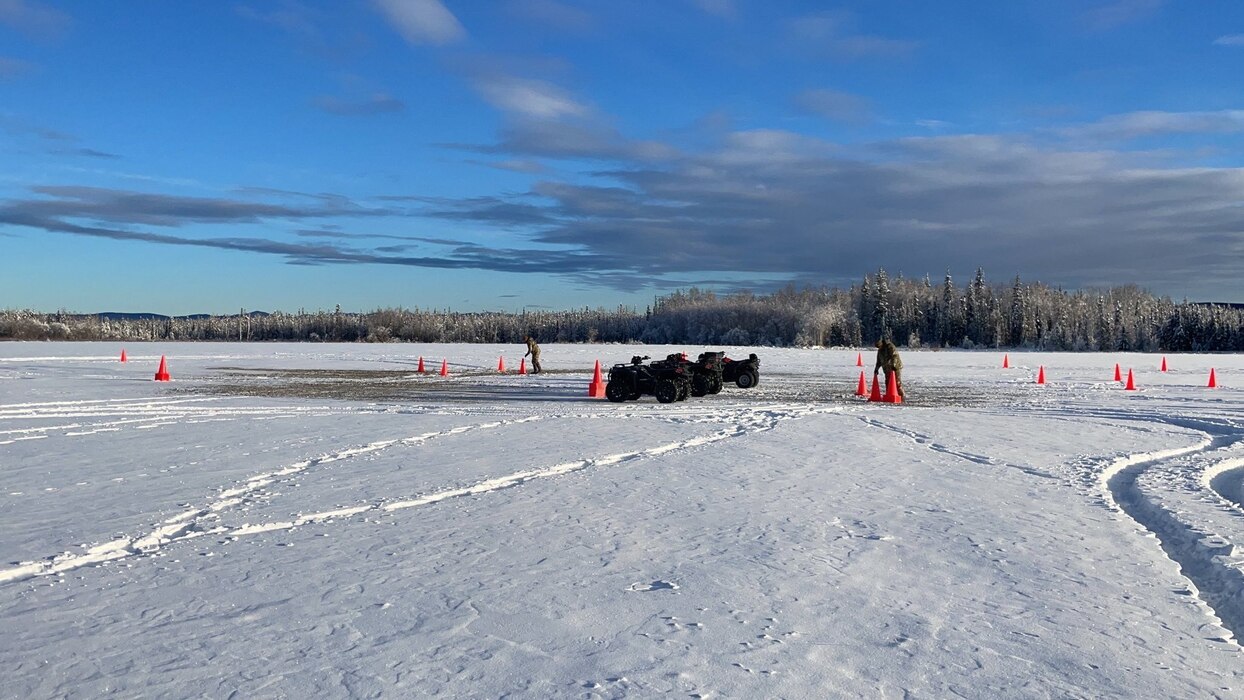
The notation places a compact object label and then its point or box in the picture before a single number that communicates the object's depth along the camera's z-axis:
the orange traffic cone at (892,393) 21.08
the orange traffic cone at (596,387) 22.48
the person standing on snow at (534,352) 30.62
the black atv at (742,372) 24.94
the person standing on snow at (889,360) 21.83
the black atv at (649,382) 20.80
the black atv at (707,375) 22.05
